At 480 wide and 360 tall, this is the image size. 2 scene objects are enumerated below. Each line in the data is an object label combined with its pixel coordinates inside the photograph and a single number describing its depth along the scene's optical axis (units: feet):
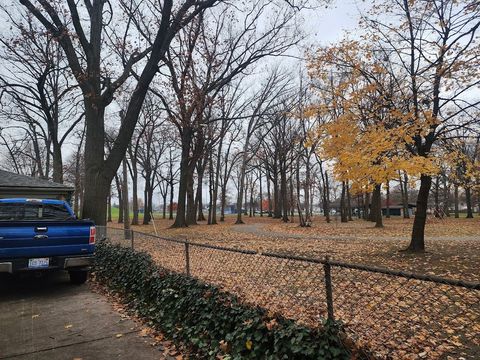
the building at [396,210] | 230.87
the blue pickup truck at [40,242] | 20.80
